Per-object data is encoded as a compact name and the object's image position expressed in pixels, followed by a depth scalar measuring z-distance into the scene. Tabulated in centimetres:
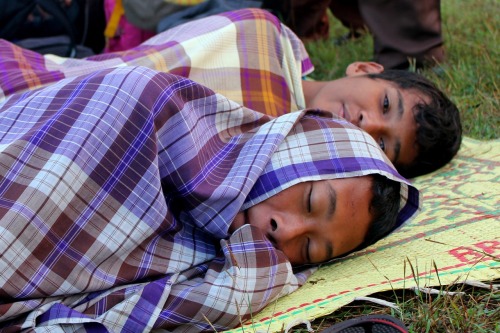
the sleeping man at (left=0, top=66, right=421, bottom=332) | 160
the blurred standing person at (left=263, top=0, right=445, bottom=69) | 364
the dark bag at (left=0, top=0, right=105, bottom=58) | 334
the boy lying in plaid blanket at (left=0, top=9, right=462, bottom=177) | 263
